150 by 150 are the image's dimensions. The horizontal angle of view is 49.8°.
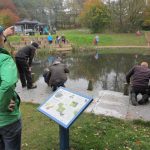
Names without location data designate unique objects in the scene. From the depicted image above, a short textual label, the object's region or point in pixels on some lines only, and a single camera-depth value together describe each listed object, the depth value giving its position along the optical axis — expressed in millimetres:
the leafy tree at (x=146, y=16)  27723
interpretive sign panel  2136
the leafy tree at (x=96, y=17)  26807
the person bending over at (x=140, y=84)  4775
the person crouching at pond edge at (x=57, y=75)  5419
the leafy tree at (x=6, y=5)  34942
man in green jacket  1555
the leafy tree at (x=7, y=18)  26540
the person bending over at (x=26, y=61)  5553
